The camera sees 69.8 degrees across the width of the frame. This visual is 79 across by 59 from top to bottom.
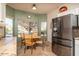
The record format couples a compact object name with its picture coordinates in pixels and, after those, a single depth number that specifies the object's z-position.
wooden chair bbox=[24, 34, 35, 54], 2.26
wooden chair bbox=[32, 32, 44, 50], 2.52
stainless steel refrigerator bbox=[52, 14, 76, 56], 1.59
